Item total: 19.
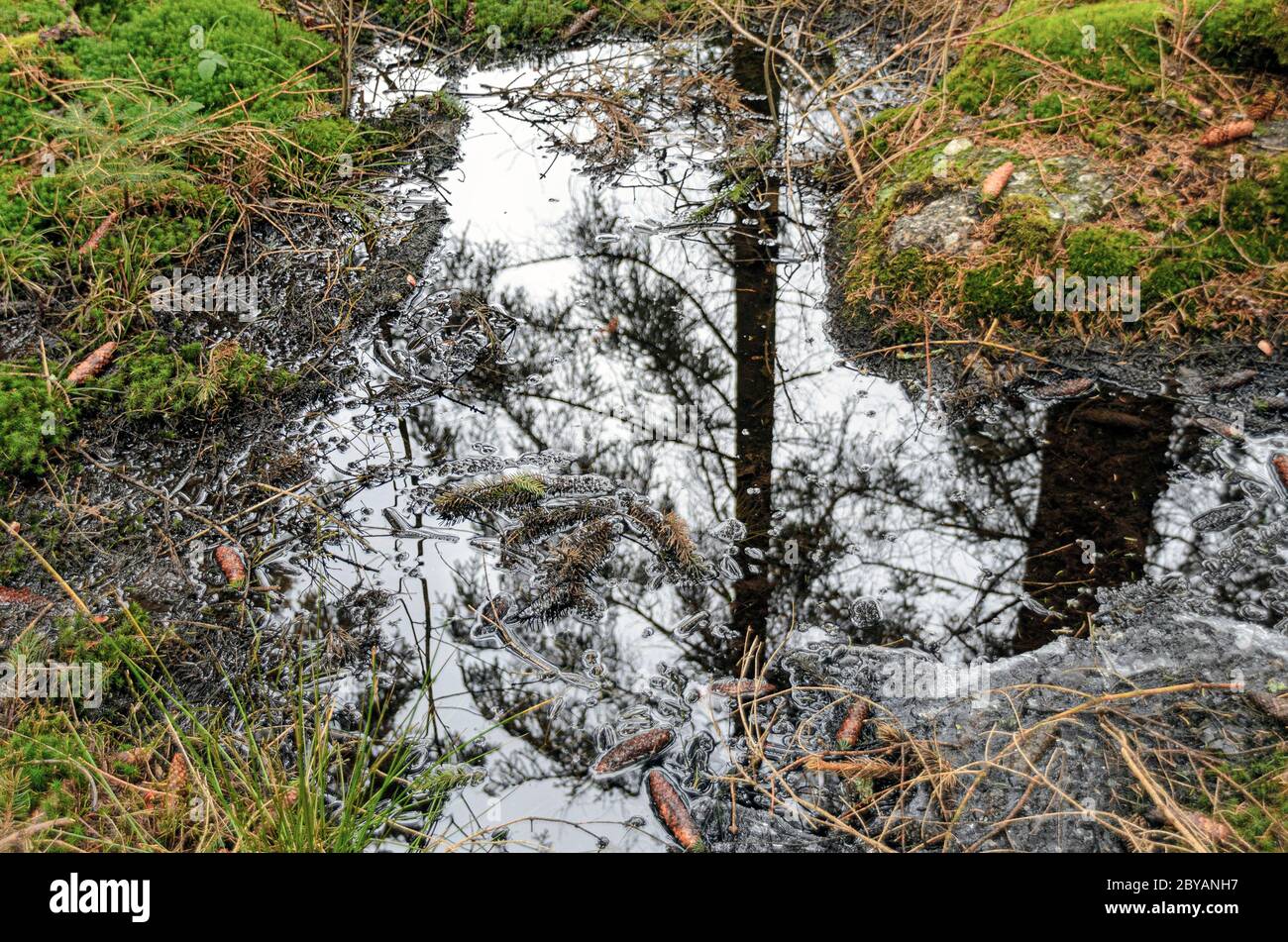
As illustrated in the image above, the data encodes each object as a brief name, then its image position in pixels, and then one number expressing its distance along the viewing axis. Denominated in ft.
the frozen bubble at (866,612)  9.46
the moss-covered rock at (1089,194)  11.96
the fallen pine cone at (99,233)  13.23
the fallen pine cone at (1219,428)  10.90
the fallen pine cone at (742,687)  8.80
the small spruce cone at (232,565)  9.89
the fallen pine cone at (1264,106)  12.40
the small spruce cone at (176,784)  7.79
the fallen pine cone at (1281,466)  10.30
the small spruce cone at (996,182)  13.05
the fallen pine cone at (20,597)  9.63
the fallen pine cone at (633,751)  8.27
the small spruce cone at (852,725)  8.33
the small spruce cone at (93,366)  11.91
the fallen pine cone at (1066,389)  11.69
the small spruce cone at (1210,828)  7.09
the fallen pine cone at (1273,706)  7.80
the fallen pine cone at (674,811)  7.67
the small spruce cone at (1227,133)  12.25
